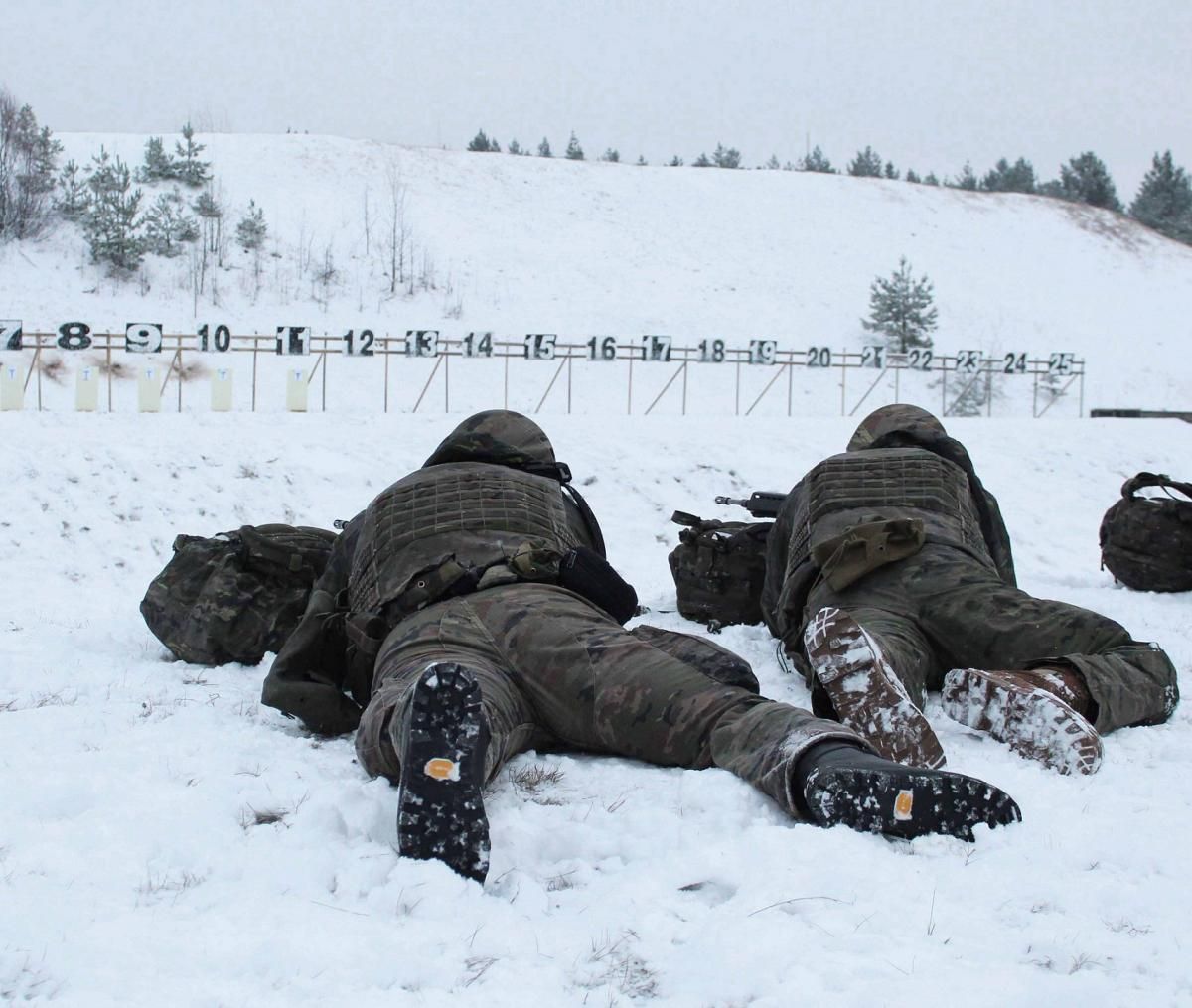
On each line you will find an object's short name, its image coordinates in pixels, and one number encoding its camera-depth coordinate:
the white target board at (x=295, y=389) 15.29
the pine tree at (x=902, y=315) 30.56
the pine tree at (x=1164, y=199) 49.44
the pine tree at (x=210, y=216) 28.16
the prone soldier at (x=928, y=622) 3.14
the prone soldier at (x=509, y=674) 2.38
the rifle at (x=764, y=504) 6.10
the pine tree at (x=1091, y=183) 49.84
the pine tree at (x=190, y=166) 30.75
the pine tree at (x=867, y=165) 56.99
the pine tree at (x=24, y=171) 26.75
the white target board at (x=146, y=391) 14.16
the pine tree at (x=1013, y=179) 59.25
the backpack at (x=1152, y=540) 7.02
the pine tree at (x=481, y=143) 50.47
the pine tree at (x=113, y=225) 26.03
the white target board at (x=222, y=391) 14.83
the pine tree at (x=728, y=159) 53.75
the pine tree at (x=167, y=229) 27.22
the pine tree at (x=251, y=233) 28.41
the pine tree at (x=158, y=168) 30.97
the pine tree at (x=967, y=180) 58.03
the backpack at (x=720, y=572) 5.78
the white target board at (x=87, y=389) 14.31
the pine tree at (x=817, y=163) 56.59
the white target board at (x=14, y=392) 13.85
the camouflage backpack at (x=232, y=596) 4.66
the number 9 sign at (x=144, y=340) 15.38
